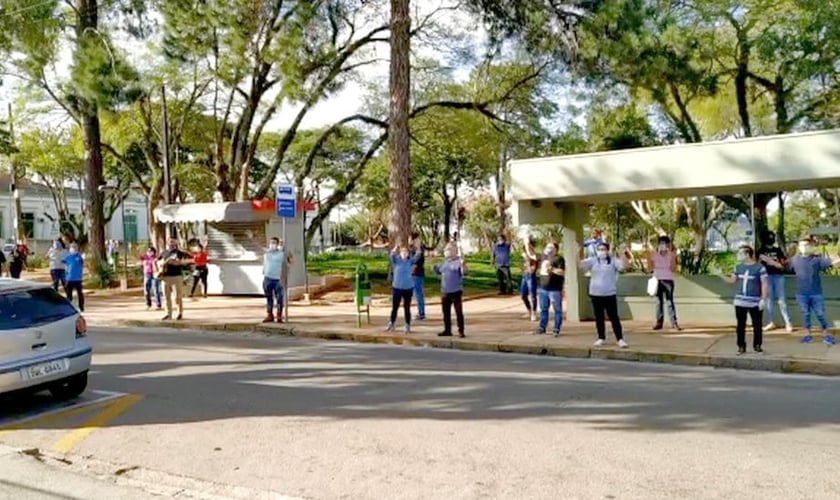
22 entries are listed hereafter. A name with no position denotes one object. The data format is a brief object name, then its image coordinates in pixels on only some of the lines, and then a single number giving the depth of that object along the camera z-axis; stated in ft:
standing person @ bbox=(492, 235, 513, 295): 58.64
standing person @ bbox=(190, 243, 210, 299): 63.16
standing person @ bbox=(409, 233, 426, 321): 42.55
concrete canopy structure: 36.19
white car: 22.13
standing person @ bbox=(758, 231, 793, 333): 38.11
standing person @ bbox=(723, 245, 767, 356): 32.35
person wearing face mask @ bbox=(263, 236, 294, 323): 45.03
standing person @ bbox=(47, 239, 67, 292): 57.75
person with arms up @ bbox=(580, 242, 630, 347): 34.94
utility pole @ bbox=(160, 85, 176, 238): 72.61
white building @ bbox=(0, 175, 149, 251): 176.45
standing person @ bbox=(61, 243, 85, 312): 53.57
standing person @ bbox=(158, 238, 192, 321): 47.91
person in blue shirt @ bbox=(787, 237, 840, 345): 34.71
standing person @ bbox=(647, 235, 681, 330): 40.34
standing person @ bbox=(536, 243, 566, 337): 38.84
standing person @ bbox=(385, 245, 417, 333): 40.60
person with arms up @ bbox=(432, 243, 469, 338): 39.19
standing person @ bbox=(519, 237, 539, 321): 44.73
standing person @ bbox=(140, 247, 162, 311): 56.95
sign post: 45.24
